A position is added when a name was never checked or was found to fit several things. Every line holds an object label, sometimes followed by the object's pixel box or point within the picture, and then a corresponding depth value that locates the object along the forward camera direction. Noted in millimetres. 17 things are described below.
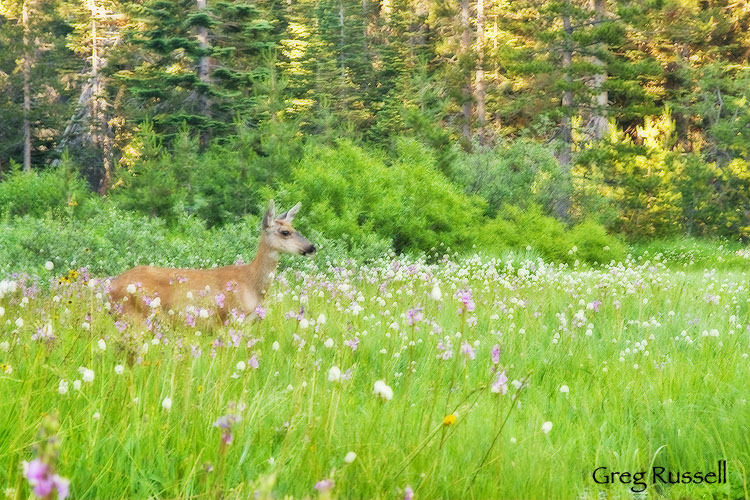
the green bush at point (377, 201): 30266
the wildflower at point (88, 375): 5395
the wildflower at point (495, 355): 6863
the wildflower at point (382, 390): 5118
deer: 13195
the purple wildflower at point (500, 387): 6388
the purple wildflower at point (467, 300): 6411
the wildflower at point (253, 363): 7164
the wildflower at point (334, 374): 5652
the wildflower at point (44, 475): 2441
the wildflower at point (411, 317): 6760
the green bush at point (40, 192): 45656
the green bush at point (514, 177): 42937
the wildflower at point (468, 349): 7376
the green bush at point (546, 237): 36031
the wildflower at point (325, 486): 3045
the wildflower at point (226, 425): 4152
